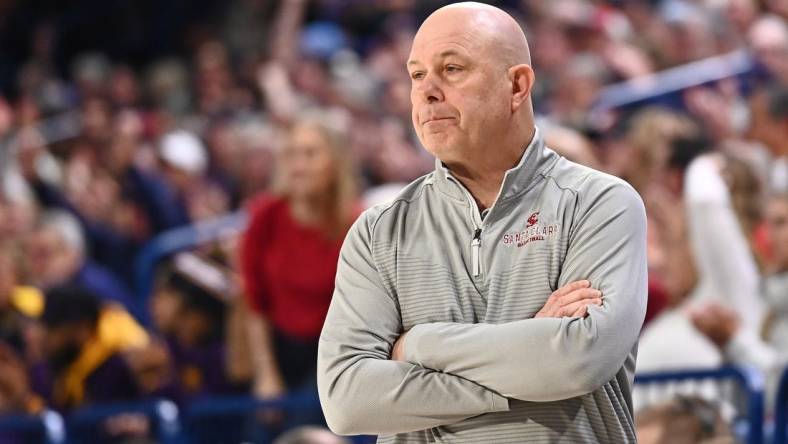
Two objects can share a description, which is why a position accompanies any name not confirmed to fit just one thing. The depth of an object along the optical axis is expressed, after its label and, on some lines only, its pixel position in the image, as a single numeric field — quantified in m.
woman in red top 11.26
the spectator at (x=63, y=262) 15.16
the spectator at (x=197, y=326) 13.16
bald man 4.99
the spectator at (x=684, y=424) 8.58
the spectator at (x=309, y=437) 8.73
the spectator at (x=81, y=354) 12.09
